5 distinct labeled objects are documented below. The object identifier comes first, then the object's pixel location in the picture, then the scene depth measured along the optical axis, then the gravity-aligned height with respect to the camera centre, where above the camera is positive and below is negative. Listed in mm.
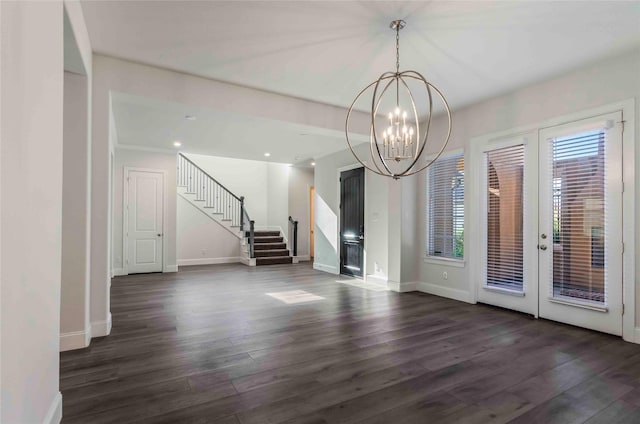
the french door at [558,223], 3555 -134
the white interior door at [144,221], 7449 -219
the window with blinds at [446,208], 5180 +65
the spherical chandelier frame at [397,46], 2639 +1620
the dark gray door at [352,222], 6852 -216
